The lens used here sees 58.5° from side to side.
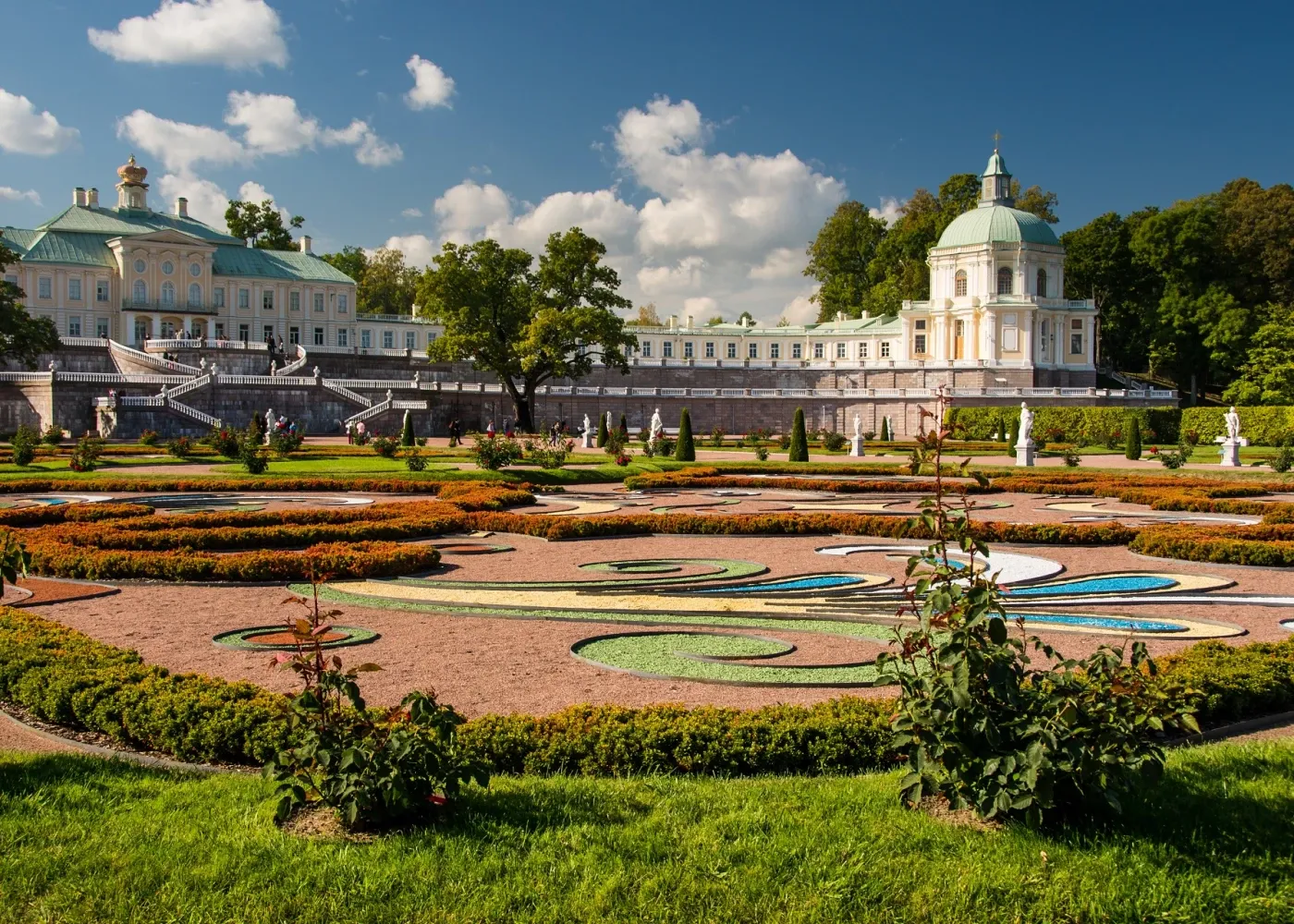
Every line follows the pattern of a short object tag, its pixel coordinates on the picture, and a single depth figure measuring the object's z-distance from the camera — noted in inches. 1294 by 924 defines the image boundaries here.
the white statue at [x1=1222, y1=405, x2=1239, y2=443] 1406.3
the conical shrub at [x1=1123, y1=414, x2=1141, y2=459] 1539.1
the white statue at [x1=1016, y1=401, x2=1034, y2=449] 1441.9
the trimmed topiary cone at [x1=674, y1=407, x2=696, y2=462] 1436.9
